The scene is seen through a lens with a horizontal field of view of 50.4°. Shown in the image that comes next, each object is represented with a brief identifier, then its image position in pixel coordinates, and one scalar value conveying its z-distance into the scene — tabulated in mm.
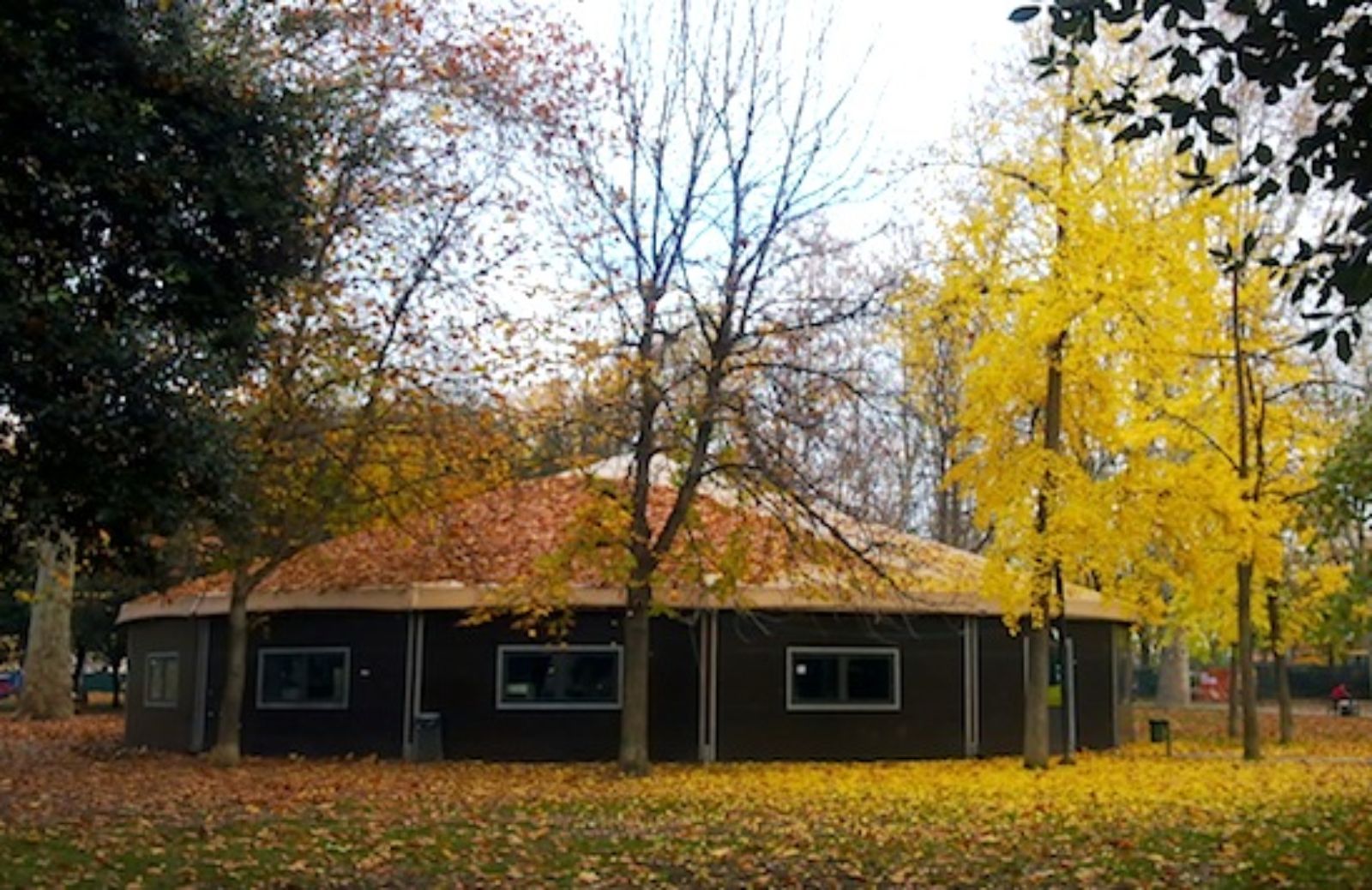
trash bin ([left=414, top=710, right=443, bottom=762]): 24969
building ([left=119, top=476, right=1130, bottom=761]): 25297
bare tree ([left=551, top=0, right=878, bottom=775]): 21062
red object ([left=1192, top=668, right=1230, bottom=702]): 61375
